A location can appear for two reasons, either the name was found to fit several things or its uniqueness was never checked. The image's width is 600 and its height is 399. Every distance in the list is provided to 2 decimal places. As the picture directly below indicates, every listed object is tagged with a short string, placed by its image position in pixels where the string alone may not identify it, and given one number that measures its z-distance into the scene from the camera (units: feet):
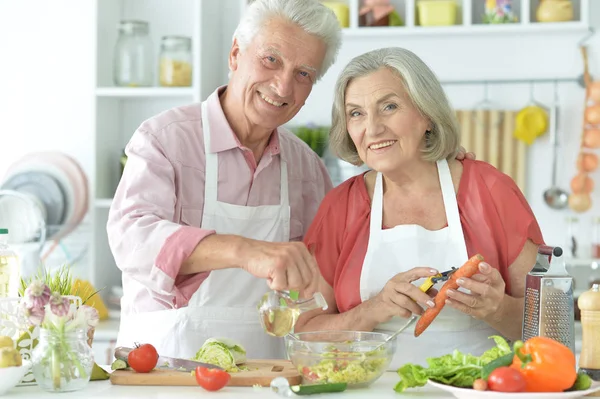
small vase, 6.04
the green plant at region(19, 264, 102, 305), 6.45
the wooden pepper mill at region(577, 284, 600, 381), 6.21
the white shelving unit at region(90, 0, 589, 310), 11.36
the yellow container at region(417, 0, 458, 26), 11.38
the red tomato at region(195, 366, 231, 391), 6.09
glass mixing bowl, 6.19
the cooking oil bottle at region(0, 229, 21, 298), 6.61
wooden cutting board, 6.30
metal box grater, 6.32
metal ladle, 11.77
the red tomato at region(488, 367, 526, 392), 5.73
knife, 6.46
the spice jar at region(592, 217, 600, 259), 11.52
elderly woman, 7.38
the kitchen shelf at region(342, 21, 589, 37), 11.24
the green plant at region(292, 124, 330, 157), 11.77
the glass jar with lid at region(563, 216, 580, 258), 11.58
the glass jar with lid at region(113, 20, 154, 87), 11.42
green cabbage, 6.52
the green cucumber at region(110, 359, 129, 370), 6.47
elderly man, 7.57
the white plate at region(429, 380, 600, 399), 5.70
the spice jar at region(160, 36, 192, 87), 11.48
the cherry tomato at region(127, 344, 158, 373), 6.40
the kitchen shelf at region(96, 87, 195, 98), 11.36
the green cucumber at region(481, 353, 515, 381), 5.81
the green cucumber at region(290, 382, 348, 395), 5.97
